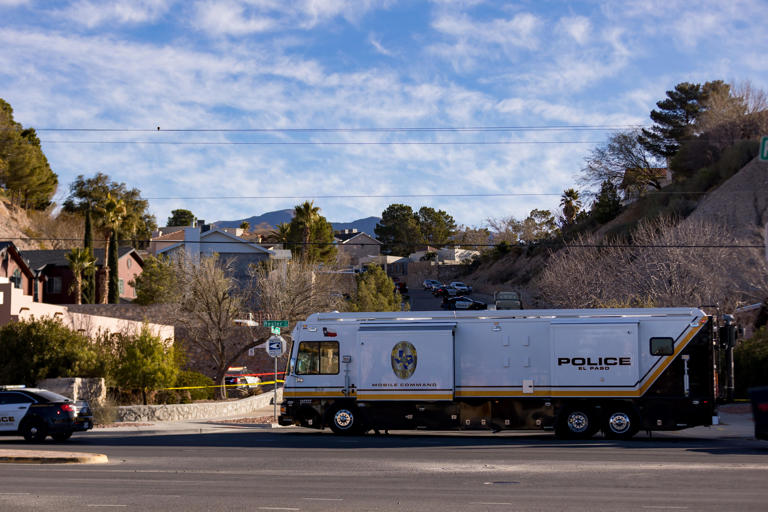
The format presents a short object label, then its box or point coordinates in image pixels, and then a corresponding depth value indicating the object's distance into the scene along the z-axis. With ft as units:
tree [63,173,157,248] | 306.00
